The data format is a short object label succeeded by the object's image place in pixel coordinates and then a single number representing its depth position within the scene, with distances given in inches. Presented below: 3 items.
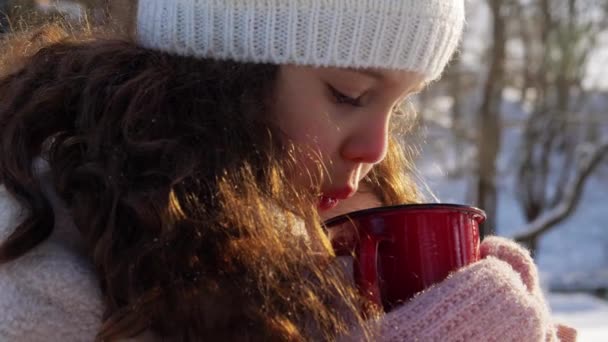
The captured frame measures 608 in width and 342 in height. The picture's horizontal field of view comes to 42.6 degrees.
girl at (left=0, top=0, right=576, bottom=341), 40.1
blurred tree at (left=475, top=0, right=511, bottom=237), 361.7
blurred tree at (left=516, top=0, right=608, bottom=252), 383.9
